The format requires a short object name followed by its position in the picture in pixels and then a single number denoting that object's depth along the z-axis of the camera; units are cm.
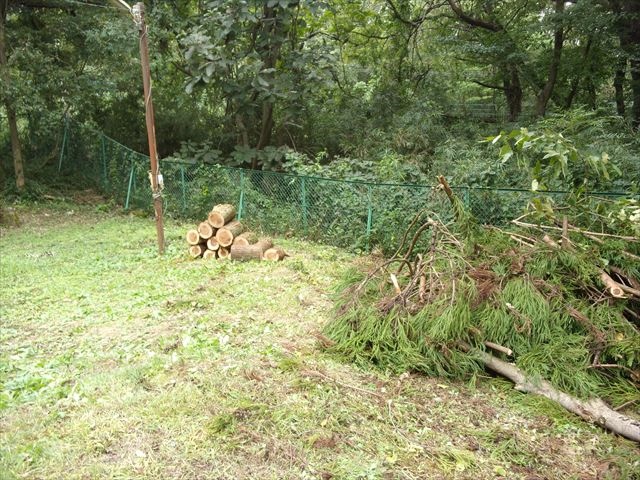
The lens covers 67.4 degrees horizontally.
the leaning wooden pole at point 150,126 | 660
